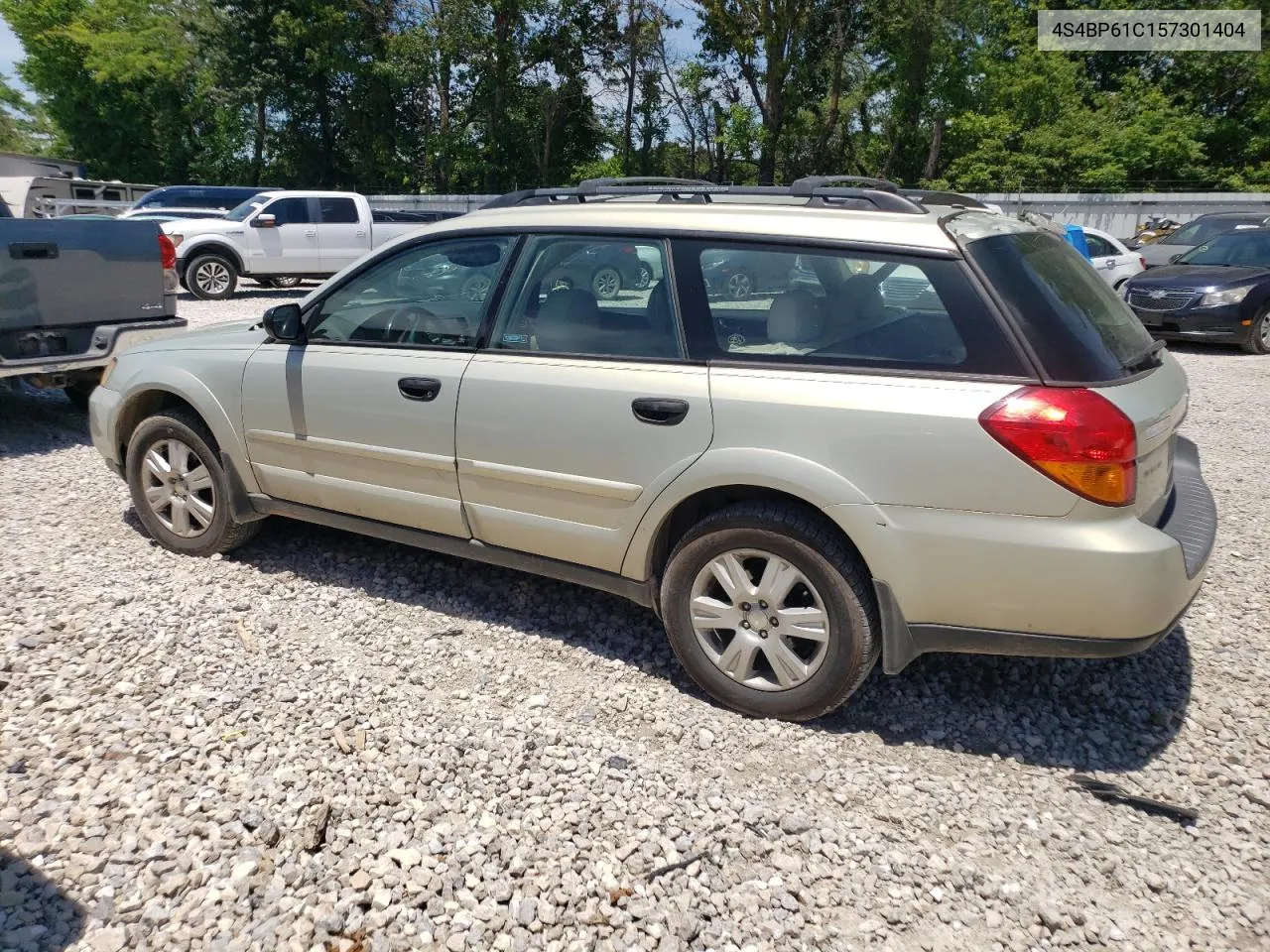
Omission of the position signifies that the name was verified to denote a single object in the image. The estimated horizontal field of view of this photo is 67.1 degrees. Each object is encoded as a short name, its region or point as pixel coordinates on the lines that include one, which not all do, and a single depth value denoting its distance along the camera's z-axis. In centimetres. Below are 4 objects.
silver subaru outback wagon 286
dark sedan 1198
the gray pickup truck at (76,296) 635
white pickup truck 1639
